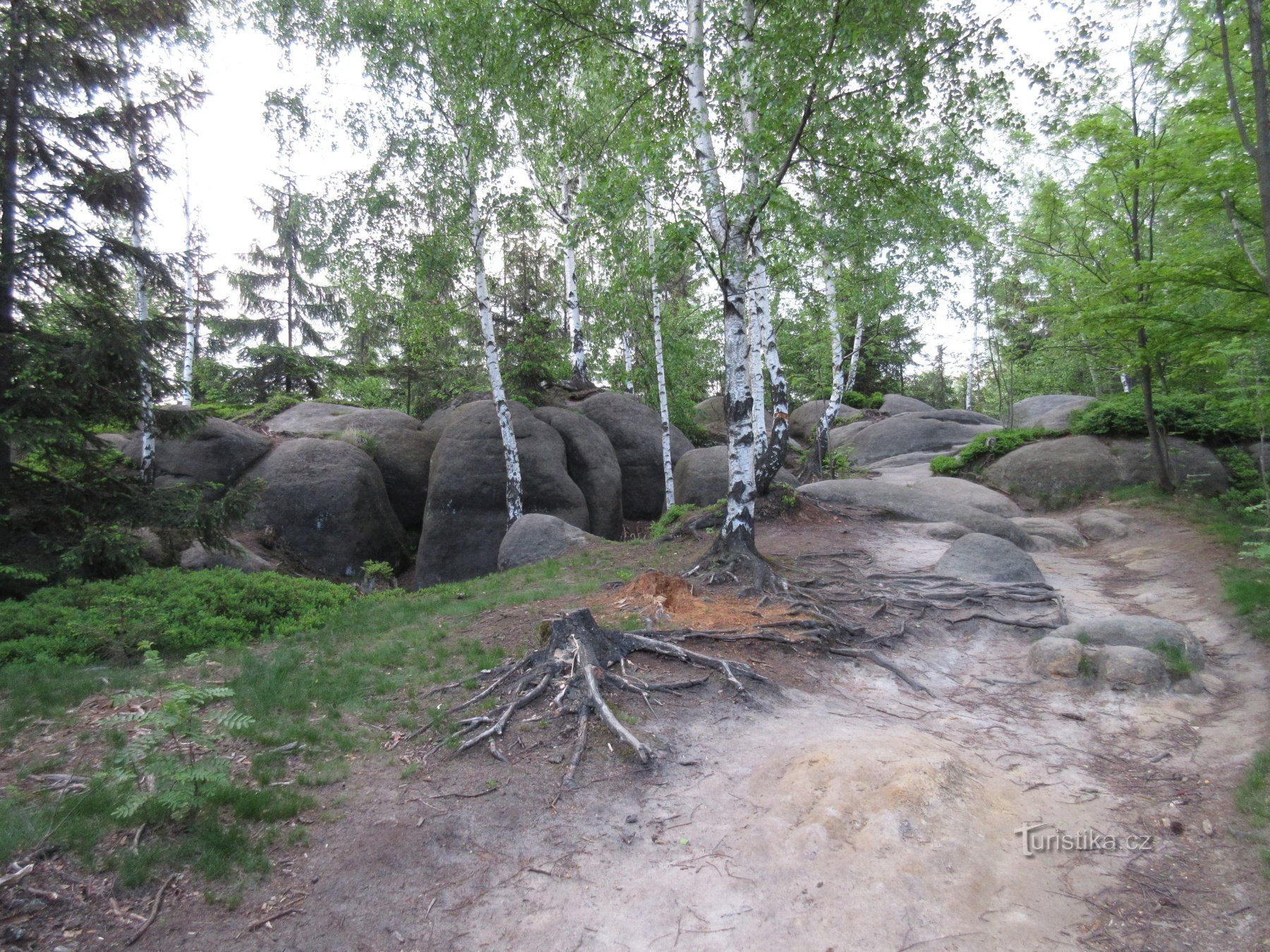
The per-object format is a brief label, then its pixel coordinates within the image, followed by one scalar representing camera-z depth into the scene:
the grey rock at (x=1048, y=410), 19.53
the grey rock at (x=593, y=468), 19.00
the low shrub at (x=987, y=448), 18.42
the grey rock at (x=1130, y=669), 6.34
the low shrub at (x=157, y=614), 7.20
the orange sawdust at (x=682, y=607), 7.87
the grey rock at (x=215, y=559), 12.20
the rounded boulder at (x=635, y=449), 20.95
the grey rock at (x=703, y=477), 19.11
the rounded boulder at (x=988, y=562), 9.56
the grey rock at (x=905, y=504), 13.02
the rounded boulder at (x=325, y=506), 15.28
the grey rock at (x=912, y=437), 23.59
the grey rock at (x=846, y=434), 25.73
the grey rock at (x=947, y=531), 12.67
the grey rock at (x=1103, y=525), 12.74
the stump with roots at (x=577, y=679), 5.39
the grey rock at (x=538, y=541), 13.98
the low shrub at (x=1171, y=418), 14.65
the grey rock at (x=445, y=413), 19.31
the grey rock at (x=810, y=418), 28.72
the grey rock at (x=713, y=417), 26.50
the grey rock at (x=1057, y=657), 6.74
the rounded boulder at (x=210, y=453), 15.12
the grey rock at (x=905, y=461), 22.10
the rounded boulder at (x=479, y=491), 16.59
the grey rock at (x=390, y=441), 18.00
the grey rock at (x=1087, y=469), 14.48
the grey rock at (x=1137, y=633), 6.75
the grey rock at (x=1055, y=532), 12.69
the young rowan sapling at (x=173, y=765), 4.02
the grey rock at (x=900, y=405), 30.23
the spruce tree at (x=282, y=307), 21.45
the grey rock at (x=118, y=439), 14.73
